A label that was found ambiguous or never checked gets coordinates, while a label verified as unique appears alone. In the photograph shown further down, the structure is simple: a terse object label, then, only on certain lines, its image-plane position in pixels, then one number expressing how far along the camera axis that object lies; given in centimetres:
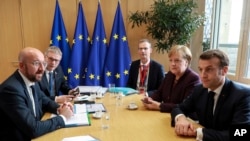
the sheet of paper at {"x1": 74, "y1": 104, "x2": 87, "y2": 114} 210
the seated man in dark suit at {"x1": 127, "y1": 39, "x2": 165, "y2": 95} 336
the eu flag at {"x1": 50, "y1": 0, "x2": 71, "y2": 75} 395
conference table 157
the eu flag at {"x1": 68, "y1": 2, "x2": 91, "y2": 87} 399
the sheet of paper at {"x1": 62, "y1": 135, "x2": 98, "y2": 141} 150
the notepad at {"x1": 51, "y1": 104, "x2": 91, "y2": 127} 180
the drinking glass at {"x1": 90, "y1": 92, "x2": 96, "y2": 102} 256
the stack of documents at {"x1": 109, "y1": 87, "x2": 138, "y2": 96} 284
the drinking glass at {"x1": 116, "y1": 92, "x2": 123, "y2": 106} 244
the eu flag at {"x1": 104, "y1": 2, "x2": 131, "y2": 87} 410
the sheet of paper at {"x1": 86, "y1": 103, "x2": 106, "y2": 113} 213
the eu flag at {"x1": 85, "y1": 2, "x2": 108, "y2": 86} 402
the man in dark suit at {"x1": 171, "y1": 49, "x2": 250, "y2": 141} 153
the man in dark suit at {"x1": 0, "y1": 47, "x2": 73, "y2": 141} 160
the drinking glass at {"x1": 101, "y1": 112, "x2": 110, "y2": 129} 176
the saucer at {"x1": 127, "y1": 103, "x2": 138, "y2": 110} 224
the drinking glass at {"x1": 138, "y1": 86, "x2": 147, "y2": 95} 291
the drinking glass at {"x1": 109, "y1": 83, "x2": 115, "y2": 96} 280
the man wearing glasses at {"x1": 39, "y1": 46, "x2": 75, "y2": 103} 286
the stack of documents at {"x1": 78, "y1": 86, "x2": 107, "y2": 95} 282
